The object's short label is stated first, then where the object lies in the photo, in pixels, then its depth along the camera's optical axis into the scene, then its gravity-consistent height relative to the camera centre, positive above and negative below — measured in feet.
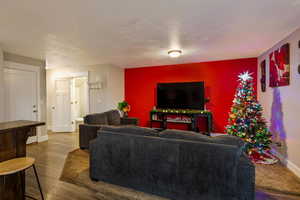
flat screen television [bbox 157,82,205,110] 16.18 +0.32
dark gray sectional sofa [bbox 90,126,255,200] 5.36 -2.60
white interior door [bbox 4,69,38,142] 12.92 +0.39
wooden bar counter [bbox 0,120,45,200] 5.28 -1.81
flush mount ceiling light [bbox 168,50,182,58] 12.12 +3.66
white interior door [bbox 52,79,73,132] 18.93 -1.62
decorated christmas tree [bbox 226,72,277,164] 9.98 -1.76
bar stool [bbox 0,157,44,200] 4.53 -2.10
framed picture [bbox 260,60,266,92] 12.67 +1.85
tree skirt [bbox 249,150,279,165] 9.93 -4.14
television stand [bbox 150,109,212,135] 15.43 -2.03
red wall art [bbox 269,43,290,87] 9.11 +2.02
